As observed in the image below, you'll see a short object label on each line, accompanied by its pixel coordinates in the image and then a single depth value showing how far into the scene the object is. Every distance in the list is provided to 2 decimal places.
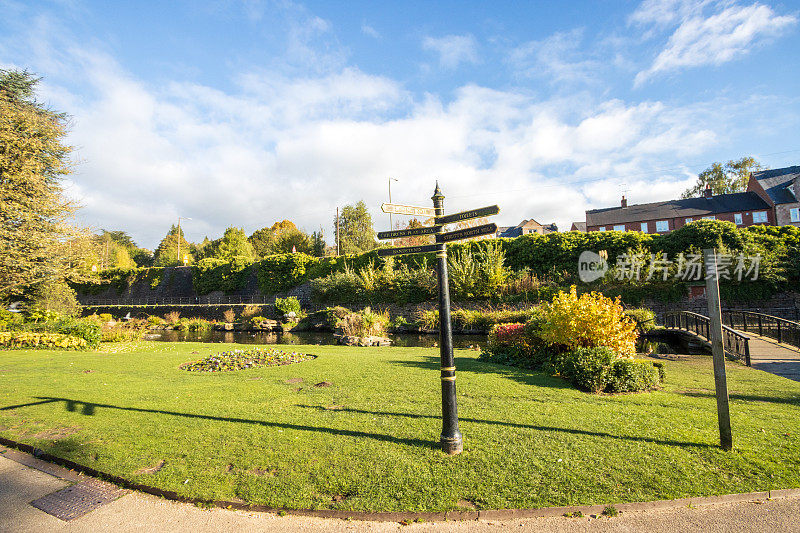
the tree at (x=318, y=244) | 47.09
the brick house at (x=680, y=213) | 42.18
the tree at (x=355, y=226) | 46.25
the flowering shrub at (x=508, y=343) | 10.22
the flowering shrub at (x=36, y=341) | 13.72
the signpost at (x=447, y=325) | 4.28
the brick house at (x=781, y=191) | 39.22
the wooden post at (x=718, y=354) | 4.24
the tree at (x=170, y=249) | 55.62
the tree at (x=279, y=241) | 48.59
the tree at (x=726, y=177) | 47.97
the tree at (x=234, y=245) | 50.31
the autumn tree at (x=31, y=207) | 16.28
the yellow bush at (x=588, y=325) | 8.24
